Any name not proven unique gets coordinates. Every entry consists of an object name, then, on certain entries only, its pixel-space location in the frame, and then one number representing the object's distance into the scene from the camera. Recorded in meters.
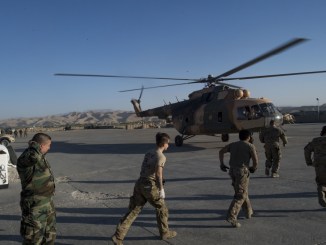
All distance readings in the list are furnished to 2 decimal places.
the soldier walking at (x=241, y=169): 5.74
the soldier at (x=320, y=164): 6.11
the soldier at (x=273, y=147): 9.66
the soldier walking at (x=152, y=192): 5.09
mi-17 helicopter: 15.75
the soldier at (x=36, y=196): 4.01
